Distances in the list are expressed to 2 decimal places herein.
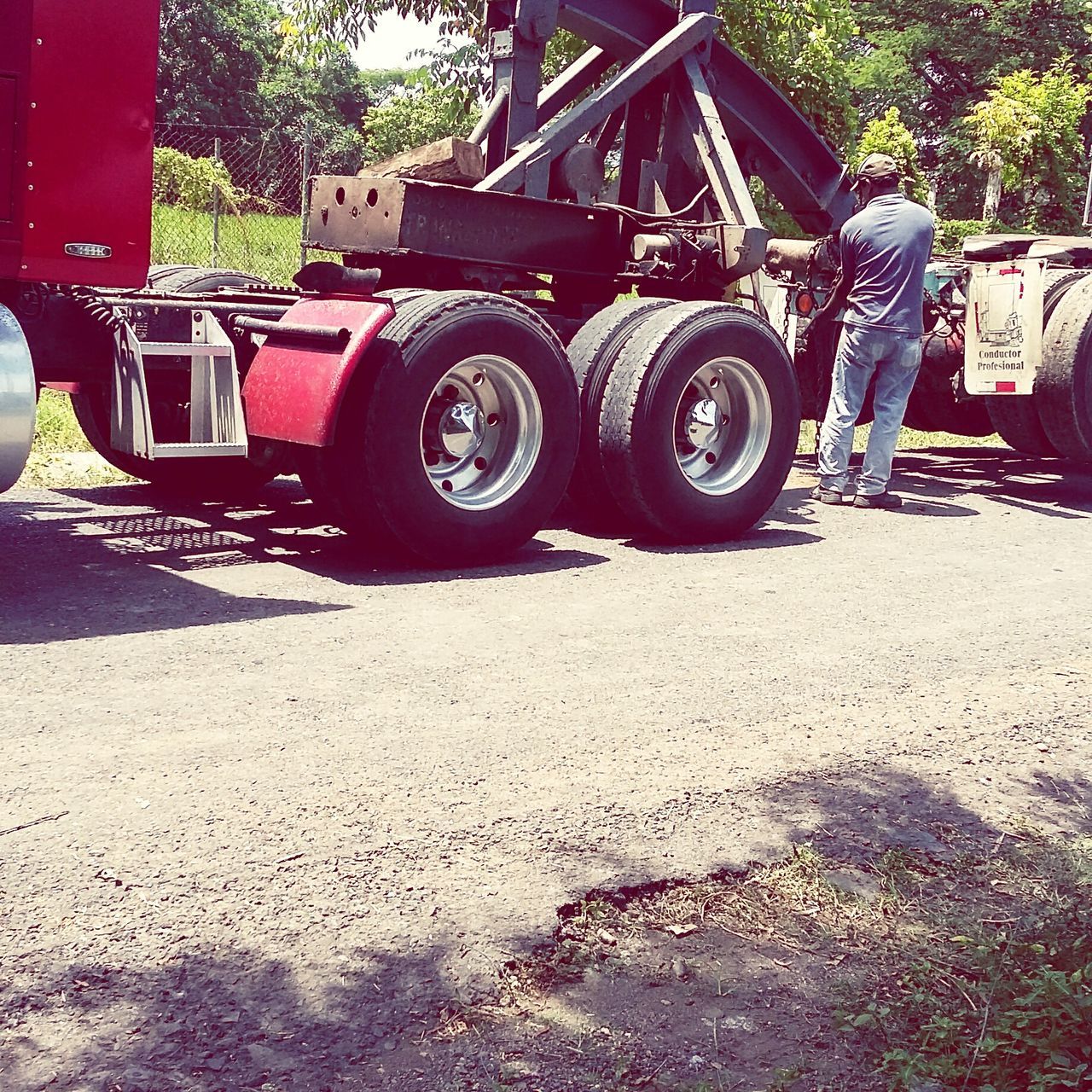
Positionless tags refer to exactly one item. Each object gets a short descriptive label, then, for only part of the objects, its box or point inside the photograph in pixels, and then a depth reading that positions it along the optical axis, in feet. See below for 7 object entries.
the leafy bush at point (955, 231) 94.80
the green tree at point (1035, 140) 111.75
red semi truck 17.52
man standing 27.68
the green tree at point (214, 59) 153.99
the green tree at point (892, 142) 83.92
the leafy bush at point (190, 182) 45.57
